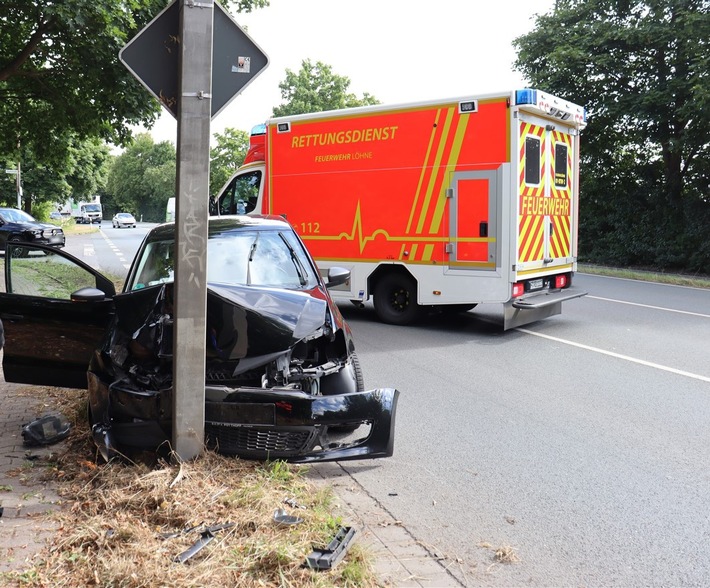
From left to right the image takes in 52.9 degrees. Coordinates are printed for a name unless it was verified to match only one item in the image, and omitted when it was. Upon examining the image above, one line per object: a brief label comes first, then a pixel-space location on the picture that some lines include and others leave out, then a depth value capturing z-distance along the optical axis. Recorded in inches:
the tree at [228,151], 1909.4
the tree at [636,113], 856.3
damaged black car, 169.0
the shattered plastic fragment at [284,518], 136.5
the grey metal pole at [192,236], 162.7
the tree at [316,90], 1863.9
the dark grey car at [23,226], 1016.9
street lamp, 1360.5
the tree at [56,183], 1740.9
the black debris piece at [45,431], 193.2
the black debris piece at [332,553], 120.7
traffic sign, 163.2
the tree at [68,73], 442.9
